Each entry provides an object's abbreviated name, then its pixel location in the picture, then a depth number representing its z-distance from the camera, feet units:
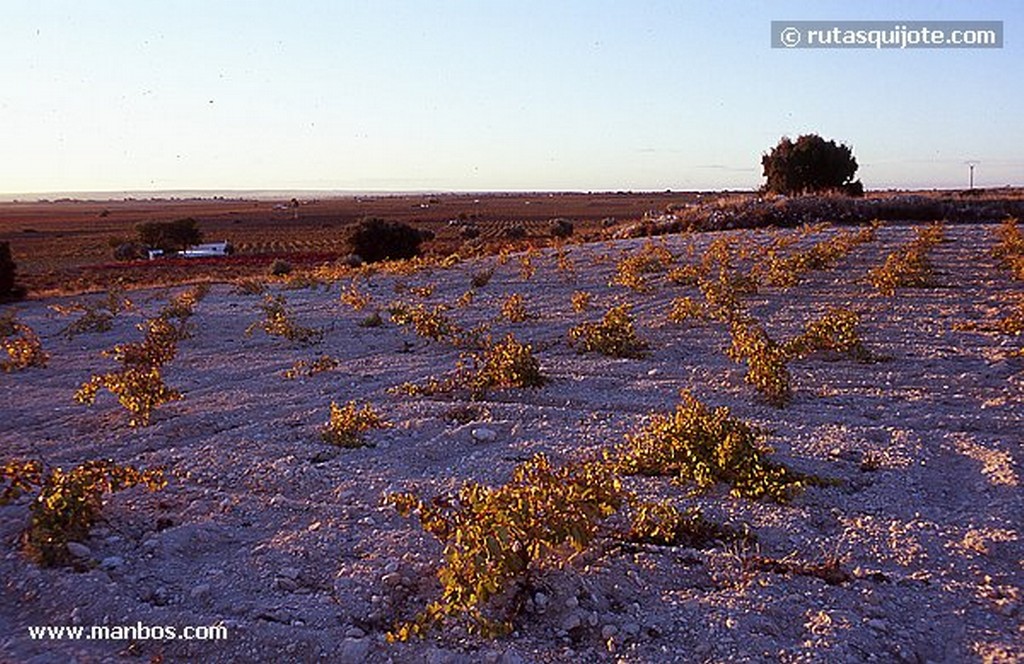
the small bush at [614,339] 29.27
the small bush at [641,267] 43.59
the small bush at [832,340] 26.73
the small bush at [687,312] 33.83
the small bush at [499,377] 24.57
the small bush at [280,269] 84.94
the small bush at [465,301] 43.91
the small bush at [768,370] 22.31
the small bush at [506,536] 11.79
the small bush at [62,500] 14.21
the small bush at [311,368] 28.30
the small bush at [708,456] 15.84
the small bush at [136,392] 22.75
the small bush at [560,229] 137.28
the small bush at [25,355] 32.50
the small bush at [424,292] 48.88
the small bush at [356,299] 44.55
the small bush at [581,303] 39.22
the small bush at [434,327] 32.91
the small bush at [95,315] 42.72
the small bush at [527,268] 51.96
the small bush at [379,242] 103.76
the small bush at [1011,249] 40.63
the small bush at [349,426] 19.85
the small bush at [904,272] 38.37
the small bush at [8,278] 67.67
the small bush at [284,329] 35.58
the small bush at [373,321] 38.29
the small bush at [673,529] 14.05
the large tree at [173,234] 152.76
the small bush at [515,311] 37.58
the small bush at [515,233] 148.46
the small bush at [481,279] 50.78
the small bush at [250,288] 55.98
